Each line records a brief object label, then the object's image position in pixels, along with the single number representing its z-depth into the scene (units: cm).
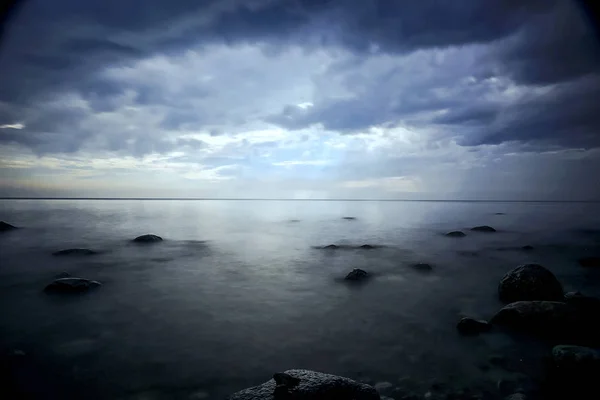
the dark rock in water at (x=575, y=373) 557
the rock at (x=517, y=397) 548
